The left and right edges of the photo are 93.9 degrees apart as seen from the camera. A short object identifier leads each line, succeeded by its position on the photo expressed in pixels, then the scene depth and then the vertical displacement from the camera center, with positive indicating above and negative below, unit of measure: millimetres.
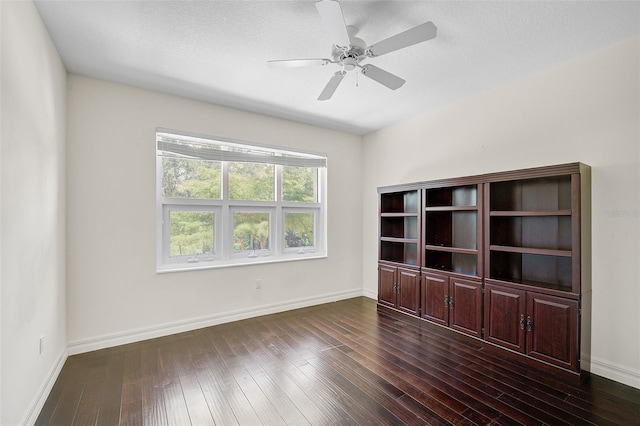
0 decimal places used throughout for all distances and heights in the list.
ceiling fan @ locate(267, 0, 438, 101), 1780 +1145
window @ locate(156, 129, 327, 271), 3557 +118
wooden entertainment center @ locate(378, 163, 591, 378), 2504 -566
